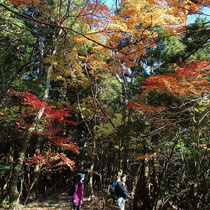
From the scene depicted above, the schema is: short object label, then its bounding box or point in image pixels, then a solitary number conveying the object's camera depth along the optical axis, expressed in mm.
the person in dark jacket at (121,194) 4456
